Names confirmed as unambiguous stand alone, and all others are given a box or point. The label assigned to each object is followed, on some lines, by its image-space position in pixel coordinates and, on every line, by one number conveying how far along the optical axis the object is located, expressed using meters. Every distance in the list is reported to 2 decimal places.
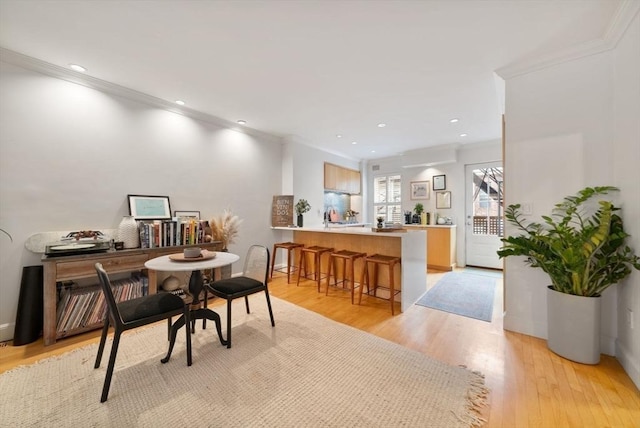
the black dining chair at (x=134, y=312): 1.60
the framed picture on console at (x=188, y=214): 3.52
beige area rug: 1.46
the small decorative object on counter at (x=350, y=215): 6.61
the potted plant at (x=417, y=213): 5.86
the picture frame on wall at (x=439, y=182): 5.72
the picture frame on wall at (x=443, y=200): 5.67
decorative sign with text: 4.71
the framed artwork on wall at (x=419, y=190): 5.98
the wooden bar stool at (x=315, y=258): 3.87
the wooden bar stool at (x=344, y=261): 3.34
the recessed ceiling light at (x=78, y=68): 2.53
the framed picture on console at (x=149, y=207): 3.08
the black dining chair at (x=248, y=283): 2.24
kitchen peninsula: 3.16
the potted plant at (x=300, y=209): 4.75
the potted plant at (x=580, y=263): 1.93
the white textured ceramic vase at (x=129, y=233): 2.82
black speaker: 2.28
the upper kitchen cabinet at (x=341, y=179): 5.87
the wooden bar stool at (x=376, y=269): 2.99
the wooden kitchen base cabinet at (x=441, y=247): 5.19
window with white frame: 6.78
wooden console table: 2.25
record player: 2.37
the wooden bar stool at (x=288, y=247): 4.29
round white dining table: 1.94
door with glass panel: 5.15
